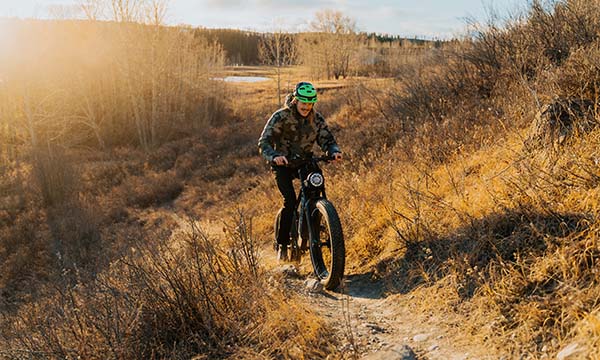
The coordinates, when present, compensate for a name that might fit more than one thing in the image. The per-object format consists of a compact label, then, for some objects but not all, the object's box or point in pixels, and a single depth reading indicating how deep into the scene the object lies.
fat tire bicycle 4.61
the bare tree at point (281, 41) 33.70
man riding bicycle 5.21
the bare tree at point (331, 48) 52.47
